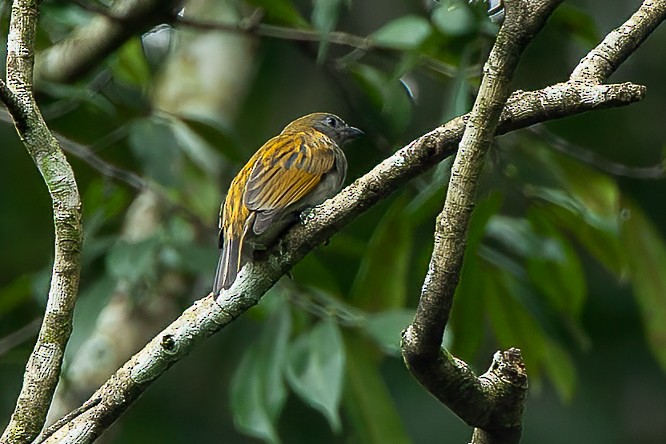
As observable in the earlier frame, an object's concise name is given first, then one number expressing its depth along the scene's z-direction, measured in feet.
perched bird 23.85
